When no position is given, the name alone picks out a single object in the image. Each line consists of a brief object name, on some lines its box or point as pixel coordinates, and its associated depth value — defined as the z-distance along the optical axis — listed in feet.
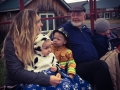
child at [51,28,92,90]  5.67
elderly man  5.50
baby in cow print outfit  4.74
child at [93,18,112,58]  6.85
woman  4.48
